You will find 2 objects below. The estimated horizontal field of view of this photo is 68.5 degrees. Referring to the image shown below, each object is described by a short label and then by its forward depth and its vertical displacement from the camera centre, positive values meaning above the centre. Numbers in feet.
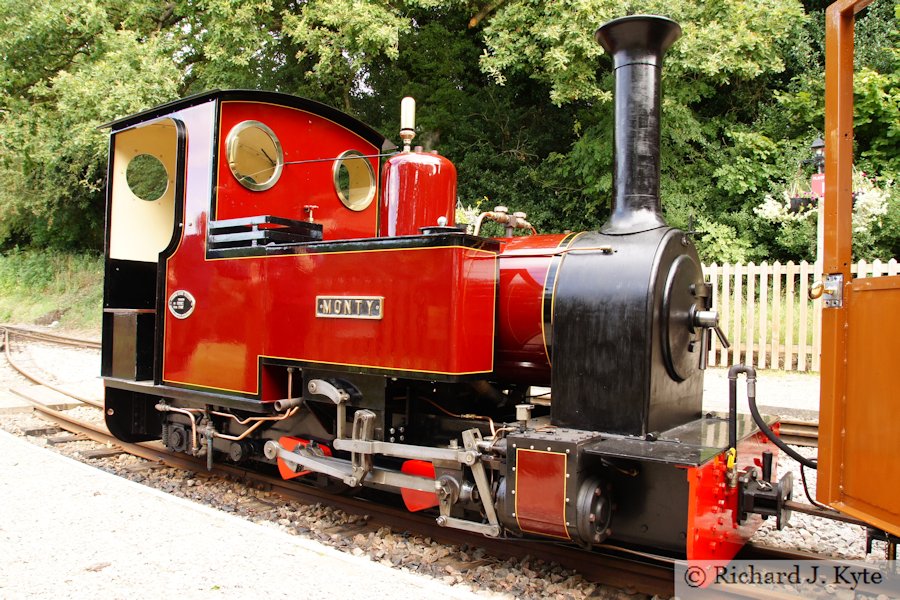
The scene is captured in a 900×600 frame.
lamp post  24.88 +5.31
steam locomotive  10.01 -0.59
